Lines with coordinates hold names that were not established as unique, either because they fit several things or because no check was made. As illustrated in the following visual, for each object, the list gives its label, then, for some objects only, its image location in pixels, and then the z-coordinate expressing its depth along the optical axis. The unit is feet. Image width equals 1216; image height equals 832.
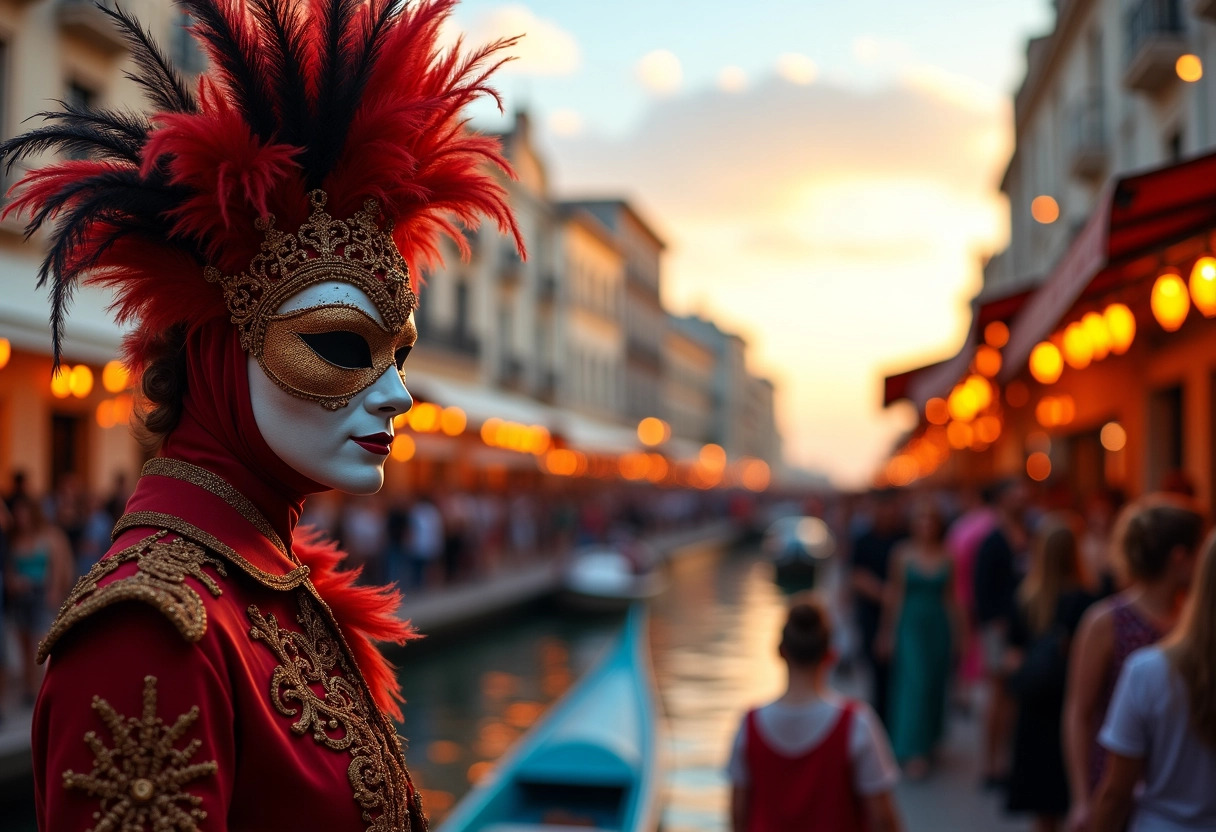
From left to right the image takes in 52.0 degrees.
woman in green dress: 27.55
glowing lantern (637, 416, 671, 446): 184.34
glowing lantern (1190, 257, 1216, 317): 20.89
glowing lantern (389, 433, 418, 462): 68.39
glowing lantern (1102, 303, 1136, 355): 27.22
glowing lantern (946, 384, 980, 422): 45.01
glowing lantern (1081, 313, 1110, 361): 28.96
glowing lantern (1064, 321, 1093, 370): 30.84
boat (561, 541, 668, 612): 74.90
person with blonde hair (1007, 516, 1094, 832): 17.58
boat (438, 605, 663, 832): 22.95
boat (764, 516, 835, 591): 89.40
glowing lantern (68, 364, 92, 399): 47.01
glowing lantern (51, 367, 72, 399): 46.96
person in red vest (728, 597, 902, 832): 13.08
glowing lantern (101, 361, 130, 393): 39.83
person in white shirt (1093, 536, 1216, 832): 10.02
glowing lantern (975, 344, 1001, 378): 35.45
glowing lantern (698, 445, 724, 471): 251.15
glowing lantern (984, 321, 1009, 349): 32.53
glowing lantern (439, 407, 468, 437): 71.31
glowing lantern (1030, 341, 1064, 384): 33.91
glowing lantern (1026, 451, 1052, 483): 70.28
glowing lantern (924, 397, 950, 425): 47.84
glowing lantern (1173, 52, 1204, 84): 41.70
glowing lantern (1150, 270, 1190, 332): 23.77
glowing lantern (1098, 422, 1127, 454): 52.13
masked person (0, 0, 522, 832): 5.57
